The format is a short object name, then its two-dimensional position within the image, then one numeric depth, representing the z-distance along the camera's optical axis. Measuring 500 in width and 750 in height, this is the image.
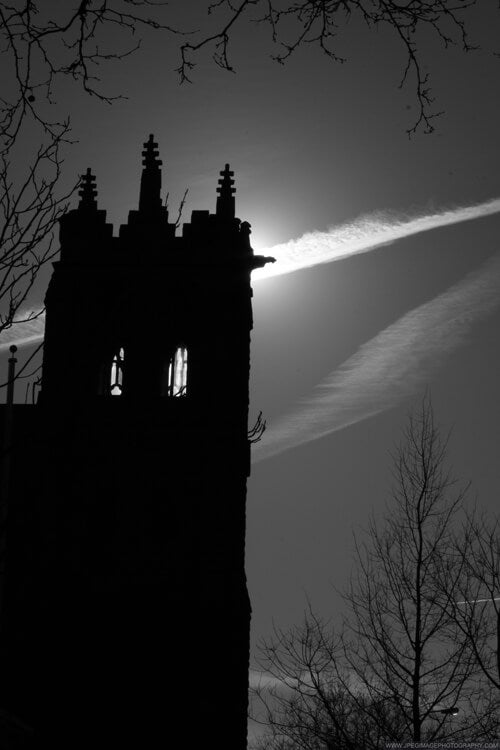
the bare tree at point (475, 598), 19.84
